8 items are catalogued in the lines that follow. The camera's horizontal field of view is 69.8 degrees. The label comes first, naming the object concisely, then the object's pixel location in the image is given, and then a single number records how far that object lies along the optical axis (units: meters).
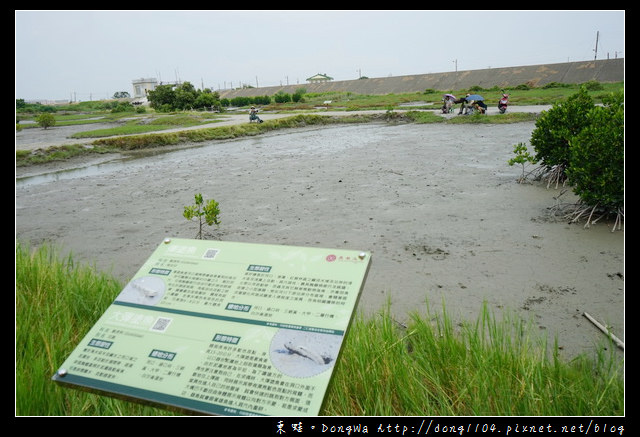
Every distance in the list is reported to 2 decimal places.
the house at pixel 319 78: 64.19
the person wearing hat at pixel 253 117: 19.78
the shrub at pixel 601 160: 4.84
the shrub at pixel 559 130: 6.50
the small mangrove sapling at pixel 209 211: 4.22
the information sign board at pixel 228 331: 1.46
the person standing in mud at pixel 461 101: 20.88
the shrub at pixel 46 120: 20.88
